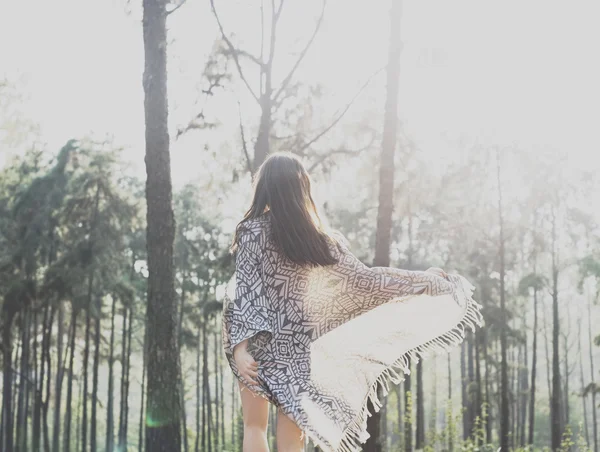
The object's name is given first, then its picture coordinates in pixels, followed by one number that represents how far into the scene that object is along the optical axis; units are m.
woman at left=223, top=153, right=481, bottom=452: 3.96
